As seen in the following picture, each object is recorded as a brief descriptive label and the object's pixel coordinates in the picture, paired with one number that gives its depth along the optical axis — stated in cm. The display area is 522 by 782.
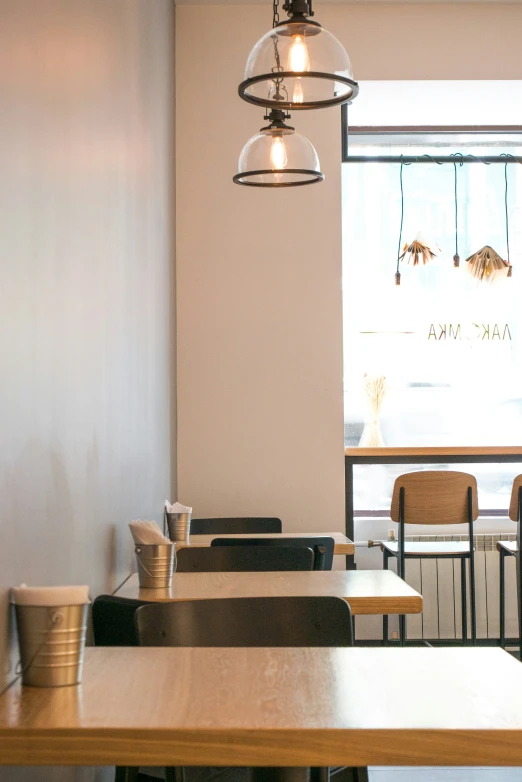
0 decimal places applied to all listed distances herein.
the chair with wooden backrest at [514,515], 429
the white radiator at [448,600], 506
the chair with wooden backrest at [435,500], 435
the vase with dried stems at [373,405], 521
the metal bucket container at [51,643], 131
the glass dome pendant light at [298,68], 199
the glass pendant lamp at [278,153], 278
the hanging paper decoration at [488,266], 568
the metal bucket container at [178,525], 341
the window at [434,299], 577
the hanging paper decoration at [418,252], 570
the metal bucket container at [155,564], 237
